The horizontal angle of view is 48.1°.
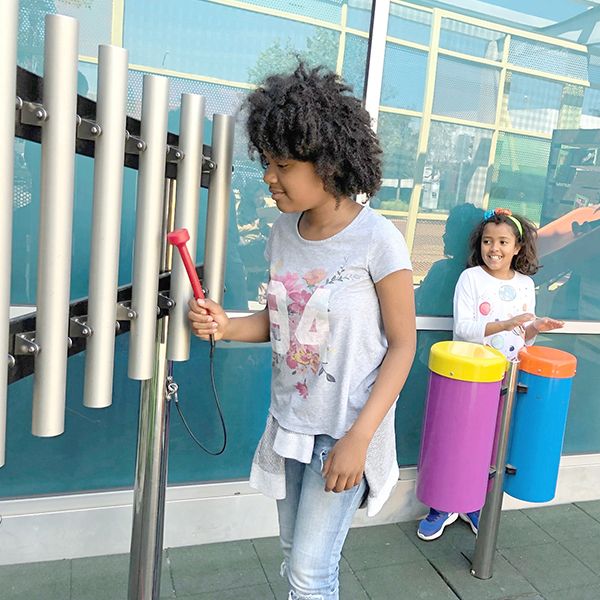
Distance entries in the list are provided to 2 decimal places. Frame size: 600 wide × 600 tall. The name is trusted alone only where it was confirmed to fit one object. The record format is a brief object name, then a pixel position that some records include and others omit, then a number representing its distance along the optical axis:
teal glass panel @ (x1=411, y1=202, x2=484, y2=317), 2.89
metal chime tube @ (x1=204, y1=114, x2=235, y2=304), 1.65
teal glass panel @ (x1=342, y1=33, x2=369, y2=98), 2.57
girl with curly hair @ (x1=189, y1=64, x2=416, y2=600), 1.54
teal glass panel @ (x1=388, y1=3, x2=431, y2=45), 2.61
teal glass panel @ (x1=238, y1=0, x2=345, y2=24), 2.43
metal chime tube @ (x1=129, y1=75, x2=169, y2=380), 1.40
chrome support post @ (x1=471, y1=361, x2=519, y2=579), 2.55
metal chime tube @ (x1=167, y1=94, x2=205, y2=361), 1.53
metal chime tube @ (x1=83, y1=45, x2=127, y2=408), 1.27
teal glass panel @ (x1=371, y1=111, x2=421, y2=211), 2.72
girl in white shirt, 2.72
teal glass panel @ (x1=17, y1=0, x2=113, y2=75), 2.13
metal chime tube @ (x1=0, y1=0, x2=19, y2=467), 1.01
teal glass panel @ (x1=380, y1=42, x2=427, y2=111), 2.65
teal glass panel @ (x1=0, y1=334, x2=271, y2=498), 2.42
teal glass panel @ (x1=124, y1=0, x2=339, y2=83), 2.29
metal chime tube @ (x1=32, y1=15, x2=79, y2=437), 1.13
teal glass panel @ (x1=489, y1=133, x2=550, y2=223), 2.93
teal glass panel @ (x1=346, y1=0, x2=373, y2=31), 2.55
